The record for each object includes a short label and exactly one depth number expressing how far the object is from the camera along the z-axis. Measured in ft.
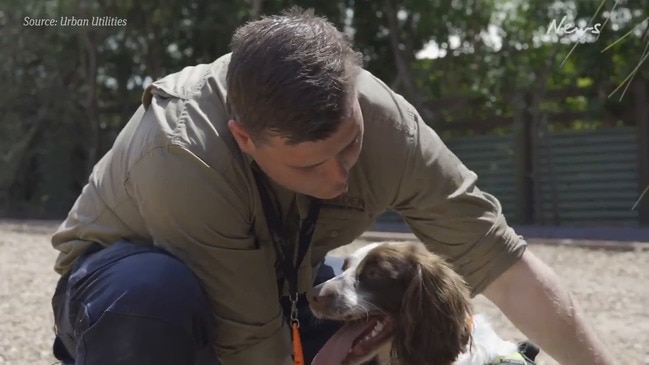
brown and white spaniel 10.05
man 8.35
